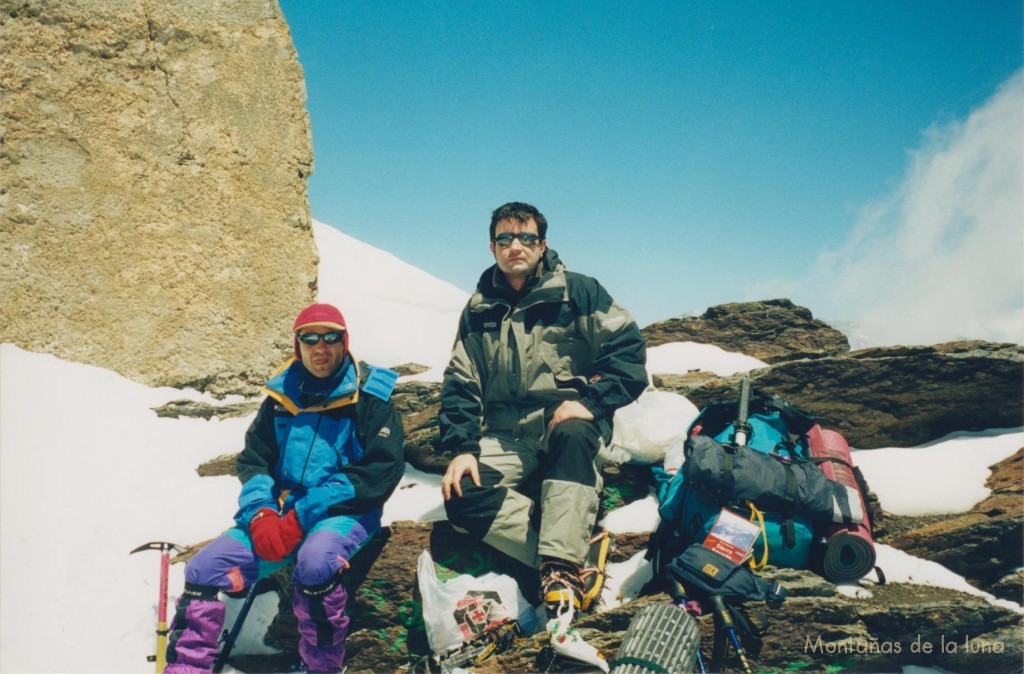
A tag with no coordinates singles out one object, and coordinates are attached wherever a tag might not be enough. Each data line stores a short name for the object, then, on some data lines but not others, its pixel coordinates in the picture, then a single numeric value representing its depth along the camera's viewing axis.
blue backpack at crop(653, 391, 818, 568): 3.29
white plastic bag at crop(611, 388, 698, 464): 4.41
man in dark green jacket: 3.49
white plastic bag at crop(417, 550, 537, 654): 3.27
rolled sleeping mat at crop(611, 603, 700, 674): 2.57
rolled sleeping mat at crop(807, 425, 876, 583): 3.26
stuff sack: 3.25
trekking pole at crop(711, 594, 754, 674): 2.84
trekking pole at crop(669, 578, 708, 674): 3.06
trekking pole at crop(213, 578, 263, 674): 3.51
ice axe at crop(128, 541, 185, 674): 3.22
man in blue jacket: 3.16
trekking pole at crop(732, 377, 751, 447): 3.59
